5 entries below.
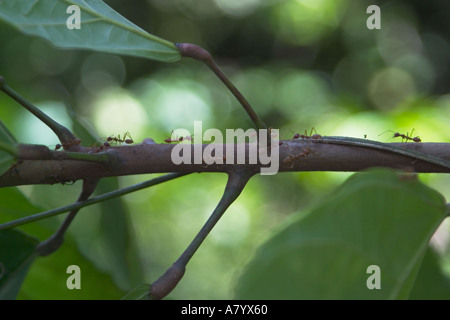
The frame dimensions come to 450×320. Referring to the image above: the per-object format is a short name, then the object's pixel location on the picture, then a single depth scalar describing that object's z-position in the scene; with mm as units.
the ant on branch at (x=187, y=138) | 335
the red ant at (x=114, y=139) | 293
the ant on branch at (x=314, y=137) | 291
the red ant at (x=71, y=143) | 284
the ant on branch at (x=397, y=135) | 419
